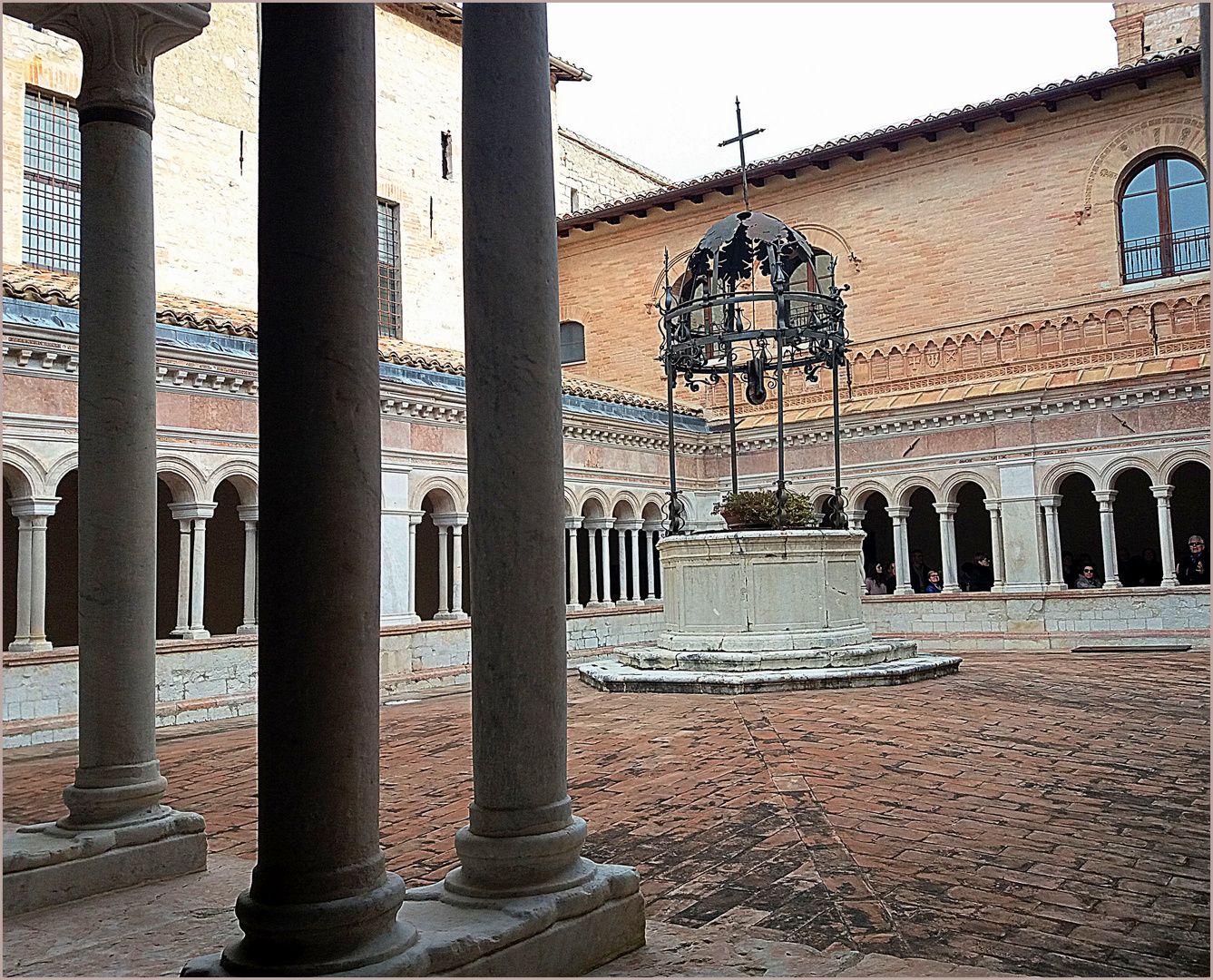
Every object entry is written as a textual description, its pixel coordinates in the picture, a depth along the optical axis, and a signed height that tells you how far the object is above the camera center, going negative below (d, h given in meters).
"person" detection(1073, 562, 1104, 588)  16.75 -0.29
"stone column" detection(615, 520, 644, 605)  18.56 +0.29
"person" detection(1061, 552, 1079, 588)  18.58 -0.18
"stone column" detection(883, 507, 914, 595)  18.36 +0.28
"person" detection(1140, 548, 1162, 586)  17.20 -0.20
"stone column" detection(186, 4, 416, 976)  2.86 +0.19
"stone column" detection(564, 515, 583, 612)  17.03 +0.27
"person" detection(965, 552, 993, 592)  18.89 -0.22
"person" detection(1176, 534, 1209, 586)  16.05 -0.15
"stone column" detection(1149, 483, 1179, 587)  15.79 +0.35
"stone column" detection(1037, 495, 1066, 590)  16.77 +0.41
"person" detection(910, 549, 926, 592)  18.73 -0.17
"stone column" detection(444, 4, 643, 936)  3.46 +0.36
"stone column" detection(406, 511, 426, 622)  14.47 +0.27
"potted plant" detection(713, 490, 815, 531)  12.88 +0.75
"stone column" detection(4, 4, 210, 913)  4.74 +0.67
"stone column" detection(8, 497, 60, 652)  10.74 +0.40
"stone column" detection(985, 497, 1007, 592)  17.22 +0.34
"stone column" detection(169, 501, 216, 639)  12.18 +0.30
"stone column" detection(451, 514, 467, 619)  15.40 +0.20
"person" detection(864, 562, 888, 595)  19.25 -0.27
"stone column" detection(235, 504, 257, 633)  12.80 +0.29
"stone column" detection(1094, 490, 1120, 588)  16.23 +0.39
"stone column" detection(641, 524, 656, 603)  19.20 +0.37
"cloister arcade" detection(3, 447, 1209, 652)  12.09 +0.67
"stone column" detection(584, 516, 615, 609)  17.84 +0.30
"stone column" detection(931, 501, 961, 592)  17.72 +0.42
